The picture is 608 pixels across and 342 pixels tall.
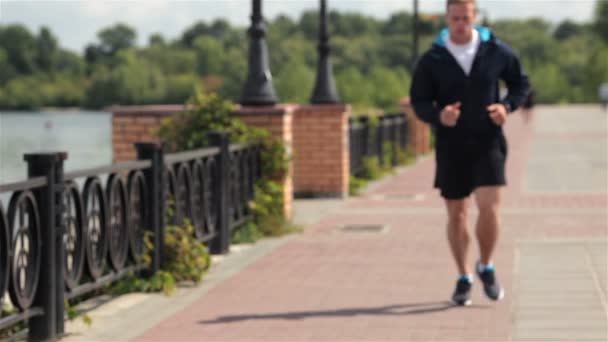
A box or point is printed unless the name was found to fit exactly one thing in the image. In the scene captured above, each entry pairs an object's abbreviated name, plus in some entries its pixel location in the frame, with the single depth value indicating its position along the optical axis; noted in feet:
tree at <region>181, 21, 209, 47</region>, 333.62
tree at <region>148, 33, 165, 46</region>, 300.81
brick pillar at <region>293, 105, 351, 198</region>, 56.90
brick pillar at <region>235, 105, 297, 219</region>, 43.11
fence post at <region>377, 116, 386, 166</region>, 77.36
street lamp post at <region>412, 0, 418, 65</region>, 116.78
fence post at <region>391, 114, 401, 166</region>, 84.53
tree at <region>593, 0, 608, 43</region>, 529.86
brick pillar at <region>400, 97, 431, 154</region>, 97.95
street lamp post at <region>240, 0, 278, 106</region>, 44.91
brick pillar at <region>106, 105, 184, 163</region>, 43.29
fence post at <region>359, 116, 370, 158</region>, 71.82
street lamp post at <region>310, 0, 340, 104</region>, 63.57
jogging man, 25.90
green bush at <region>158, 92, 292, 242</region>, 40.93
